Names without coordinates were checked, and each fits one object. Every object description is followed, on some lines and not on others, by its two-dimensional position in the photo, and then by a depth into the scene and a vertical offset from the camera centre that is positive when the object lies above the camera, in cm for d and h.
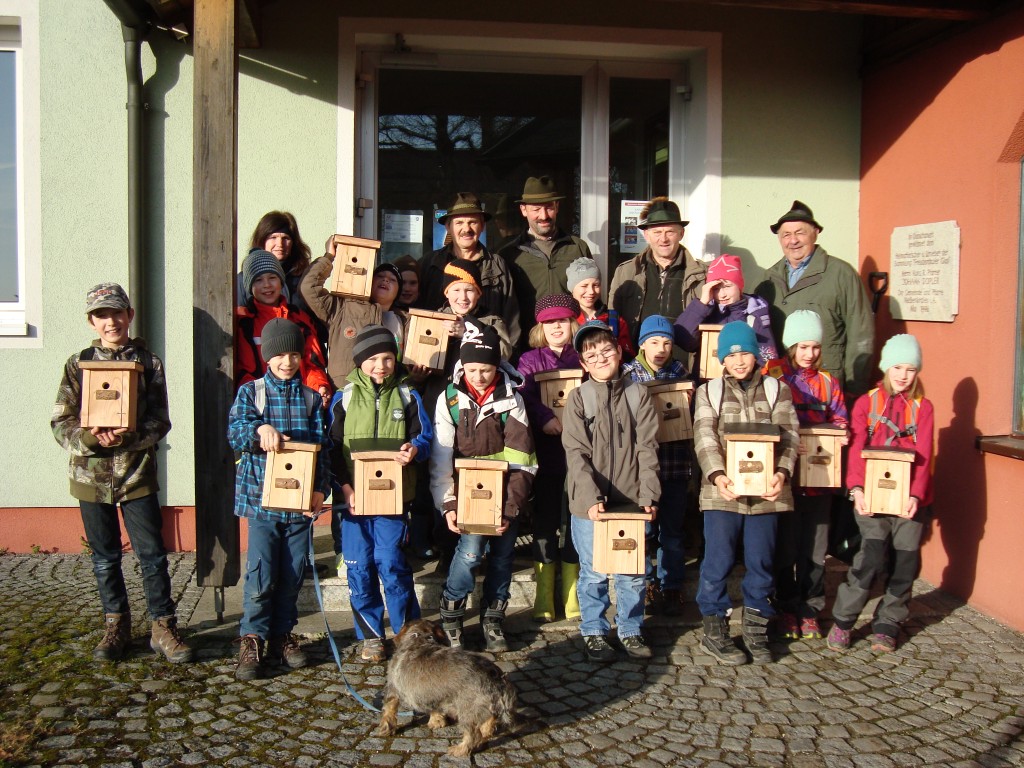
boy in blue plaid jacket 418 -58
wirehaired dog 350 -128
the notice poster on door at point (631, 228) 682 +97
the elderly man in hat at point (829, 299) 552 +37
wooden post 460 +53
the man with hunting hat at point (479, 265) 537 +53
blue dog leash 392 -148
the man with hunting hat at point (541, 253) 571 +66
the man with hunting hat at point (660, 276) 559 +51
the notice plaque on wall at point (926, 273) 554 +56
